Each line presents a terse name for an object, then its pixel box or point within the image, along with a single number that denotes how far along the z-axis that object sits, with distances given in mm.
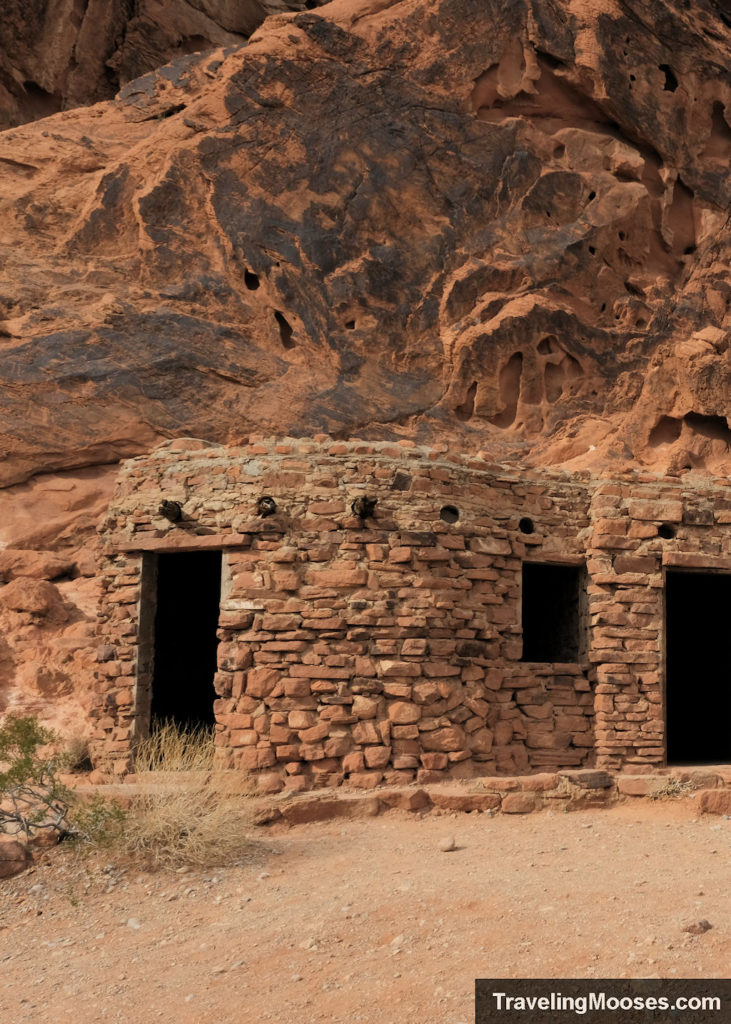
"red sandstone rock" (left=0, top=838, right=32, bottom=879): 6957
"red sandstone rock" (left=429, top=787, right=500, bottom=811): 8633
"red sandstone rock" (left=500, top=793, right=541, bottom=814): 8633
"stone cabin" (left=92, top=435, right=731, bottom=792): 8922
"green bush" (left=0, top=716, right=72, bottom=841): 7363
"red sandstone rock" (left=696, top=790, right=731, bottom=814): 8758
